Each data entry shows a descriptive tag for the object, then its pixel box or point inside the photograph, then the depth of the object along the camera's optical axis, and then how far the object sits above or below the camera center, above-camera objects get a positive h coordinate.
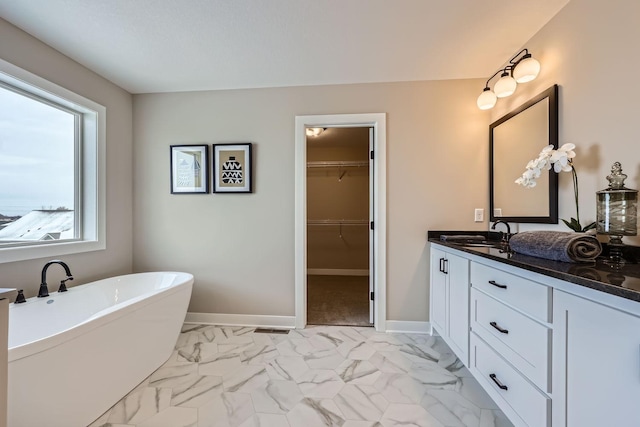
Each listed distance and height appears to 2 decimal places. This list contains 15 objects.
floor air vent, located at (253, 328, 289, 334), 2.42 -1.13
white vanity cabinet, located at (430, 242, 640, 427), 0.74 -0.50
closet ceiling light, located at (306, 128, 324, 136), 3.64 +1.16
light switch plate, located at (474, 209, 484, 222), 2.34 -0.02
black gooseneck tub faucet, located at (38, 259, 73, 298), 1.74 -0.47
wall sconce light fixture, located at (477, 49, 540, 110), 1.65 +0.92
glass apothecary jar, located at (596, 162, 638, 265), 1.12 +0.00
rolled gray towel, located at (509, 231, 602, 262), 1.08 -0.15
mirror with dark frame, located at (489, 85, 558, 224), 1.61 +0.41
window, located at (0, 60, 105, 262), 1.76 +0.33
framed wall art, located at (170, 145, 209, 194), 2.56 +0.43
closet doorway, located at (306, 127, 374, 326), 4.62 +0.02
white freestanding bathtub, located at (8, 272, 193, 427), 1.12 -0.75
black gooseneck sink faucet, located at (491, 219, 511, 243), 1.92 -0.16
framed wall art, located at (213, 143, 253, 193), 2.51 +0.43
